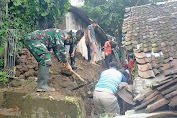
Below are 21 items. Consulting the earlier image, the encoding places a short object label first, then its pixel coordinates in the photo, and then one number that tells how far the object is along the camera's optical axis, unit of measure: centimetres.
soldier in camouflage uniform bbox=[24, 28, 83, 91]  340
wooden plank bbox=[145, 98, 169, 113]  321
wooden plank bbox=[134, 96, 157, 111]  356
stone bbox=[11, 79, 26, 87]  396
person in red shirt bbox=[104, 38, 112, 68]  900
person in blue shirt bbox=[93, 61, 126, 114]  420
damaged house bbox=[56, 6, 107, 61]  814
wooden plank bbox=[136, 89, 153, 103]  386
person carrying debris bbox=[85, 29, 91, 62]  763
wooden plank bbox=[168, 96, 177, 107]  292
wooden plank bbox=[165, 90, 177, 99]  320
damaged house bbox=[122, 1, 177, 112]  356
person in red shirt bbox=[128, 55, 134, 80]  805
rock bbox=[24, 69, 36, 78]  430
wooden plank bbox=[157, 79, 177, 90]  363
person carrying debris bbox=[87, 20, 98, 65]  746
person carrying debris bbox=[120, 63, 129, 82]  663
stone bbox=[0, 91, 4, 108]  349
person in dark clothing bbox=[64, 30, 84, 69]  446
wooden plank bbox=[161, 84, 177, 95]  342
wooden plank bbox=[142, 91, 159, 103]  375
